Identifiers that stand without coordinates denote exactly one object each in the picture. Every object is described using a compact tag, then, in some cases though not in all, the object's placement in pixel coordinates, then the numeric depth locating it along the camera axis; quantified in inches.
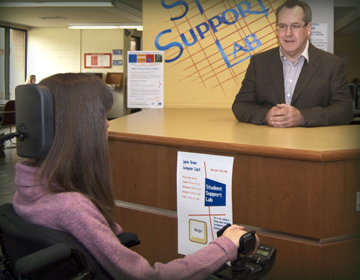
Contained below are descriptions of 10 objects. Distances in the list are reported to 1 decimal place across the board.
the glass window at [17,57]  439.3
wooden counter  50.0
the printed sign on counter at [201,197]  56.1
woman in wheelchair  33.4
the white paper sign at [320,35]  109.9
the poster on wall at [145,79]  103.1
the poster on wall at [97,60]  458.0
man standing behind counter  74.9
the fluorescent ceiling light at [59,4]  314.3
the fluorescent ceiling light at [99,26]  435.5
